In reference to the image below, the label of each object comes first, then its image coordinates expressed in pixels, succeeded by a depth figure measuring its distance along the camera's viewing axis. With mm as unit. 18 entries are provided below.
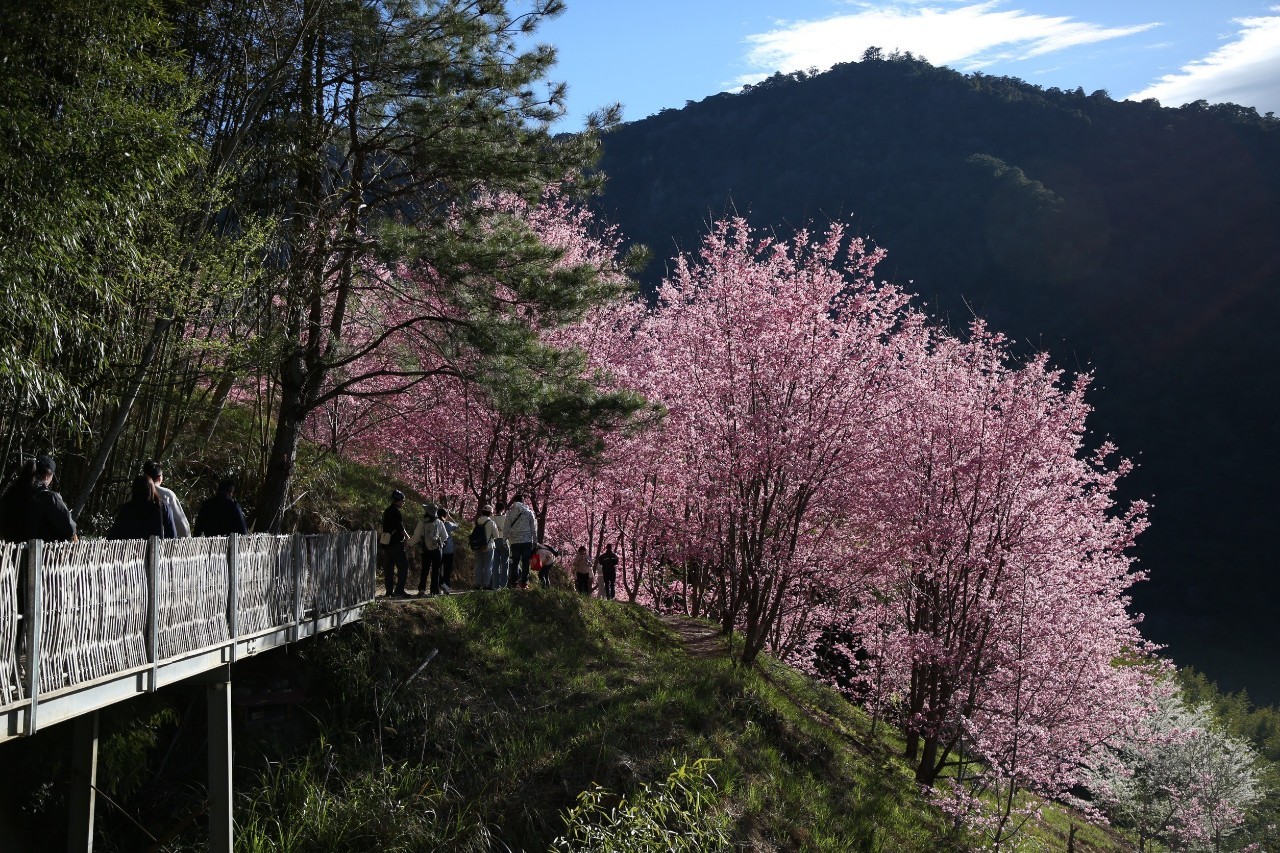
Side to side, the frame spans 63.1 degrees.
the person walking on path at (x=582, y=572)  19312
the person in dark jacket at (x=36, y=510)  7621
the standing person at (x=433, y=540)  14188
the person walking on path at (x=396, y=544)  13555
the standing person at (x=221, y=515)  10359
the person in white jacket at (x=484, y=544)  14836
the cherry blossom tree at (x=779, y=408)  16578
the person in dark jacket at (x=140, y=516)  8820
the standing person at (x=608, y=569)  20703
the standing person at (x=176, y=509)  9336
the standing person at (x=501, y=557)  15673
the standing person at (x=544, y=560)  17109
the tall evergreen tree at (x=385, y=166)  13094
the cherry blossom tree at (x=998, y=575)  16109
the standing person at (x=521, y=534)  14977
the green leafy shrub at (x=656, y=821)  8742
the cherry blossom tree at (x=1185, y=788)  28906
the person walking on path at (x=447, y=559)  14971
